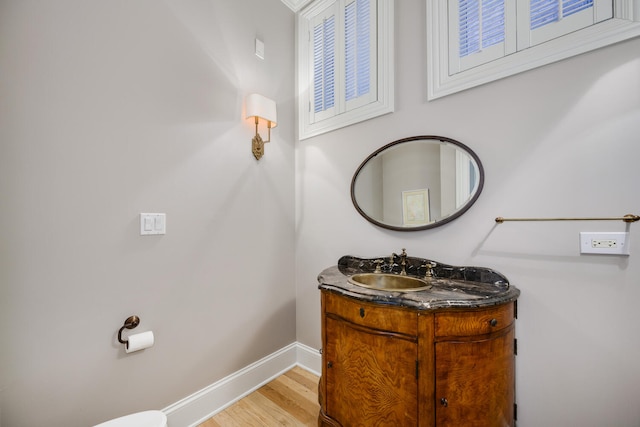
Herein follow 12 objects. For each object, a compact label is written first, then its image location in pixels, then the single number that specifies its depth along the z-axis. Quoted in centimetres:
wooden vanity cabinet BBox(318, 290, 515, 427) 114
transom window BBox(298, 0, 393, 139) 185
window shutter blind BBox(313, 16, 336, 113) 216
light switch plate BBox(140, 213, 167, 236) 146
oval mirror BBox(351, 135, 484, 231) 155
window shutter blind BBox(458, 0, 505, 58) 143
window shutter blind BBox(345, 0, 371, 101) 194
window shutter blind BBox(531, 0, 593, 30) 123
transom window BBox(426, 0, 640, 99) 117
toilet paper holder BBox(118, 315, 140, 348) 135
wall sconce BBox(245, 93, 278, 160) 189
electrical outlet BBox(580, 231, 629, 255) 114
